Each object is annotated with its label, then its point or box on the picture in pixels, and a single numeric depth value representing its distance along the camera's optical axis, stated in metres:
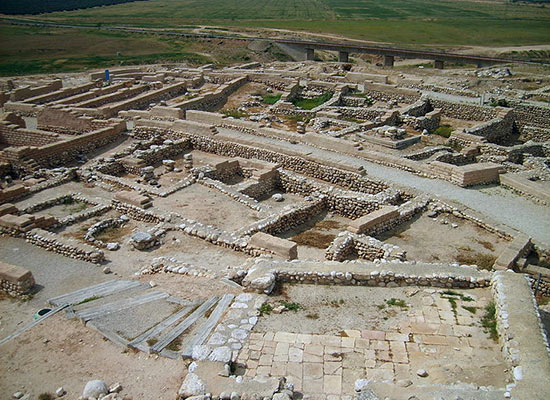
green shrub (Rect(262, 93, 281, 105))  26.56
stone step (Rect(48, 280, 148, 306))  9.45
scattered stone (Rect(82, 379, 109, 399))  6.36
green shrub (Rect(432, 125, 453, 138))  20.83
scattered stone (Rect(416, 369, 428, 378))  6.32
